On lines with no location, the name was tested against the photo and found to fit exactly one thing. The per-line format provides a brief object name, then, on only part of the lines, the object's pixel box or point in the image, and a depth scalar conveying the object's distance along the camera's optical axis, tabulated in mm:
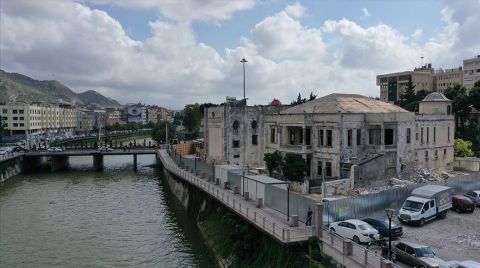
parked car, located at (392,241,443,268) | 19969
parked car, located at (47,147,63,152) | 88125
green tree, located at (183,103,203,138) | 135250
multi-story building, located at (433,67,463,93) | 132500
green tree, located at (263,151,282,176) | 47166
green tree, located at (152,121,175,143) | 118438
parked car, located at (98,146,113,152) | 88325
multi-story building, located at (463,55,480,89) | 116562
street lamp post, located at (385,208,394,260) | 19172
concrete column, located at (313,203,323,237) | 23078
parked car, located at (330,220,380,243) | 23453
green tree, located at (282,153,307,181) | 43094
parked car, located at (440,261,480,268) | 18438
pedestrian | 26205
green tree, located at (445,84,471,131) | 74075
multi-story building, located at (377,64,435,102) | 136375
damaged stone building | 44719
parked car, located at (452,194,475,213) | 33078
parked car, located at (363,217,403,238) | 24688
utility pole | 62250
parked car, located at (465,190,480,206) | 35888
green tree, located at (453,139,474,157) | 62250
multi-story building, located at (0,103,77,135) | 145250
